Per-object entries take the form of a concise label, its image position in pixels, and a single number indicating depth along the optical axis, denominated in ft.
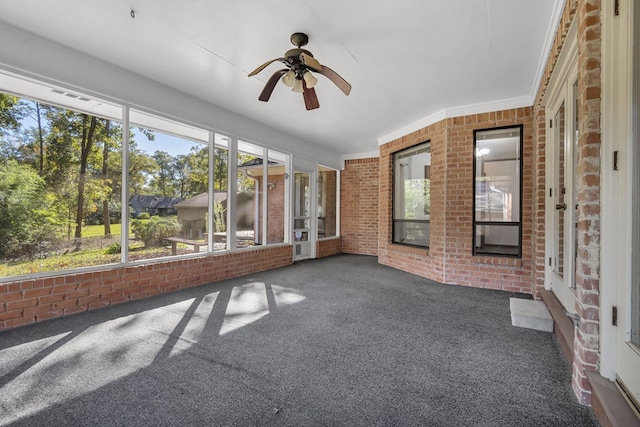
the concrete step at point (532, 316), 9.30
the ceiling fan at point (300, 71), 9.09
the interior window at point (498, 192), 14.65
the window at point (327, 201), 25.52
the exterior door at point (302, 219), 22.53
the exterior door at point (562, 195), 8.73
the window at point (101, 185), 9.80
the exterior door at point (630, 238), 4.73
